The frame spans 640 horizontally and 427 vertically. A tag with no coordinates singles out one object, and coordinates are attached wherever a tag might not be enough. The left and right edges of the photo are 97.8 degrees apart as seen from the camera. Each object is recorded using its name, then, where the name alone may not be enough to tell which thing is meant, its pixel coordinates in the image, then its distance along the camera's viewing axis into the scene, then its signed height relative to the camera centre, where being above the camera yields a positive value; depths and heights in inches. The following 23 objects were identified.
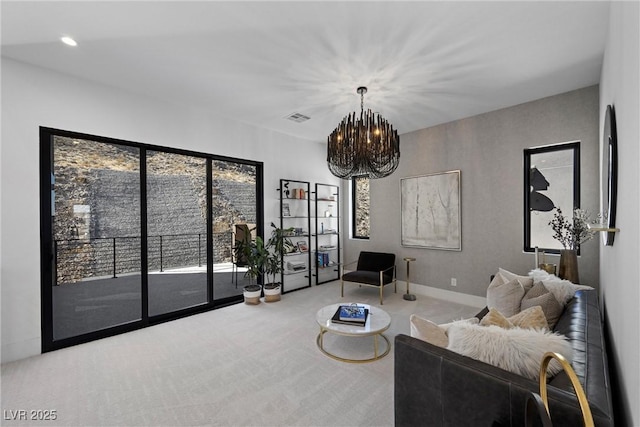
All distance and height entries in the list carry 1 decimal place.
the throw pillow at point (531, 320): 64.0 -25.5
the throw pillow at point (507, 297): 97.1 -30.7
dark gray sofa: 40.5 -30.0
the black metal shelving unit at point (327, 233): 220.2 -17.6
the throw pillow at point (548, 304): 83.7 -29.1
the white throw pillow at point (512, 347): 49.2 -25.4
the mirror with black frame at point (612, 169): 62.1 +9.3
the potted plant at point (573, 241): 115.5 -13.2
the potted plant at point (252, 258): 171.5 -28.4
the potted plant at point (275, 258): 178.1 -30.3
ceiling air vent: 165.2 +57.4
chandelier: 115.4 +27.0
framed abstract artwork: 174.7 +0.3
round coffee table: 103.4 -44.3
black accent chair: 176.6 -40.9
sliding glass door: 122.0 -7.7
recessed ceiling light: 93.8 +58.7
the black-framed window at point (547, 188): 138.3 +11.8
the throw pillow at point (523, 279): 104.1 -26.5
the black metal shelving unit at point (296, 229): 200.5 -12.8
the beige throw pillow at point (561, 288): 92.0 -26.3
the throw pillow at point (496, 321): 65.1 -26.0
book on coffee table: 109.6 -42.1
